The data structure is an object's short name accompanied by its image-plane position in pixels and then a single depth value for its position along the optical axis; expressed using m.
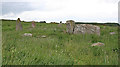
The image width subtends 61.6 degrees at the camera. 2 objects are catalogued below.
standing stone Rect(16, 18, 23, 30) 15.39
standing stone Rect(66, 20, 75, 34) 11.52
